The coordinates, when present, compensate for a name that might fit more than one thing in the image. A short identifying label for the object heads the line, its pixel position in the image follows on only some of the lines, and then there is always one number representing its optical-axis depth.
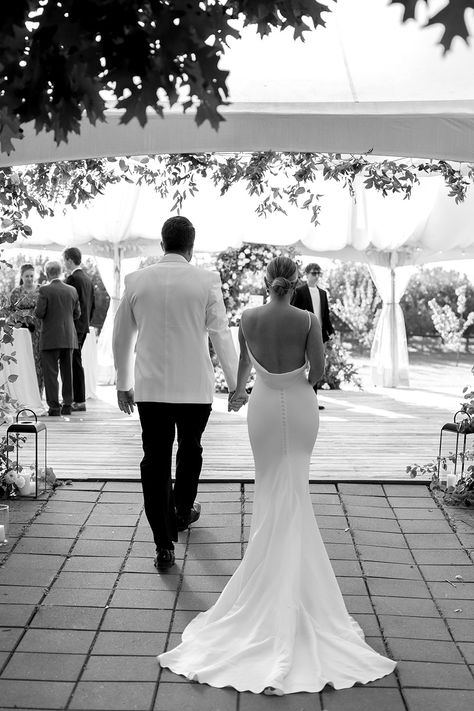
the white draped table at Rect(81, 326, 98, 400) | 12.07
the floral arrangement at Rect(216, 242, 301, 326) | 13.99
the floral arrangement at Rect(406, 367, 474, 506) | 6.07
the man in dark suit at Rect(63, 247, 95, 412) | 10.40
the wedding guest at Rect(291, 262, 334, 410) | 9.80
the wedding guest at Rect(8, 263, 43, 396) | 6.05
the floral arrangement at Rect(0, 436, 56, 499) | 6.07
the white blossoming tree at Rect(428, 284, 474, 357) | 19.88
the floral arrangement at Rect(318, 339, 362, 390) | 13.89
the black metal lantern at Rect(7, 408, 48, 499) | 6.07
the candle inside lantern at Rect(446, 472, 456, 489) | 6.29
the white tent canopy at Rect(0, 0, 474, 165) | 4.69
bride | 3.52
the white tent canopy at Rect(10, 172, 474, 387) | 13.12
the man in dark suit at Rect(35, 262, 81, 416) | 9.82
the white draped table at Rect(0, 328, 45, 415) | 10.16
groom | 4.69
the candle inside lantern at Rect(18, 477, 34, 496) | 6.09
